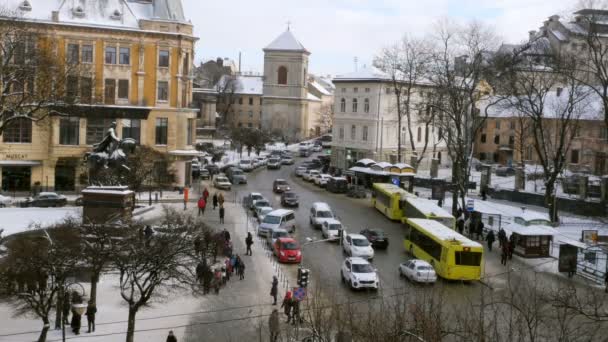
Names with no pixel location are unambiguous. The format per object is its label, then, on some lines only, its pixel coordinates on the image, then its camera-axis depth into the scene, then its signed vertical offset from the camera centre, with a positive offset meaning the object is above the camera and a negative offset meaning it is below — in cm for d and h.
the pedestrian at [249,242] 3437 -530
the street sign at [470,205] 4675 -443
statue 3300 -150
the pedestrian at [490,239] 3788 -520
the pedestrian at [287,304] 2400 -569
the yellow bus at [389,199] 4606 -425
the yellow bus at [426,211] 3856 -413
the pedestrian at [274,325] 1893 -525
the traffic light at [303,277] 2633 -525
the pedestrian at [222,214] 4270 -502
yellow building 5381 +278
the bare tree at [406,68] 6248 +589
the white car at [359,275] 2827 -550
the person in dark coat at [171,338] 2055 -590
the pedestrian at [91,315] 2269 -592
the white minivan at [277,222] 3906 -499
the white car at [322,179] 6323 -421
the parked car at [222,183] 5931 -454
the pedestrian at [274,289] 2644 -575
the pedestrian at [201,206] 4516 -488
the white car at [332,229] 3888 -520
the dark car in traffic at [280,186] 5794 -454
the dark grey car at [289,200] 5047 -482
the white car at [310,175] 6744 -411
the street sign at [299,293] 2448 -543
